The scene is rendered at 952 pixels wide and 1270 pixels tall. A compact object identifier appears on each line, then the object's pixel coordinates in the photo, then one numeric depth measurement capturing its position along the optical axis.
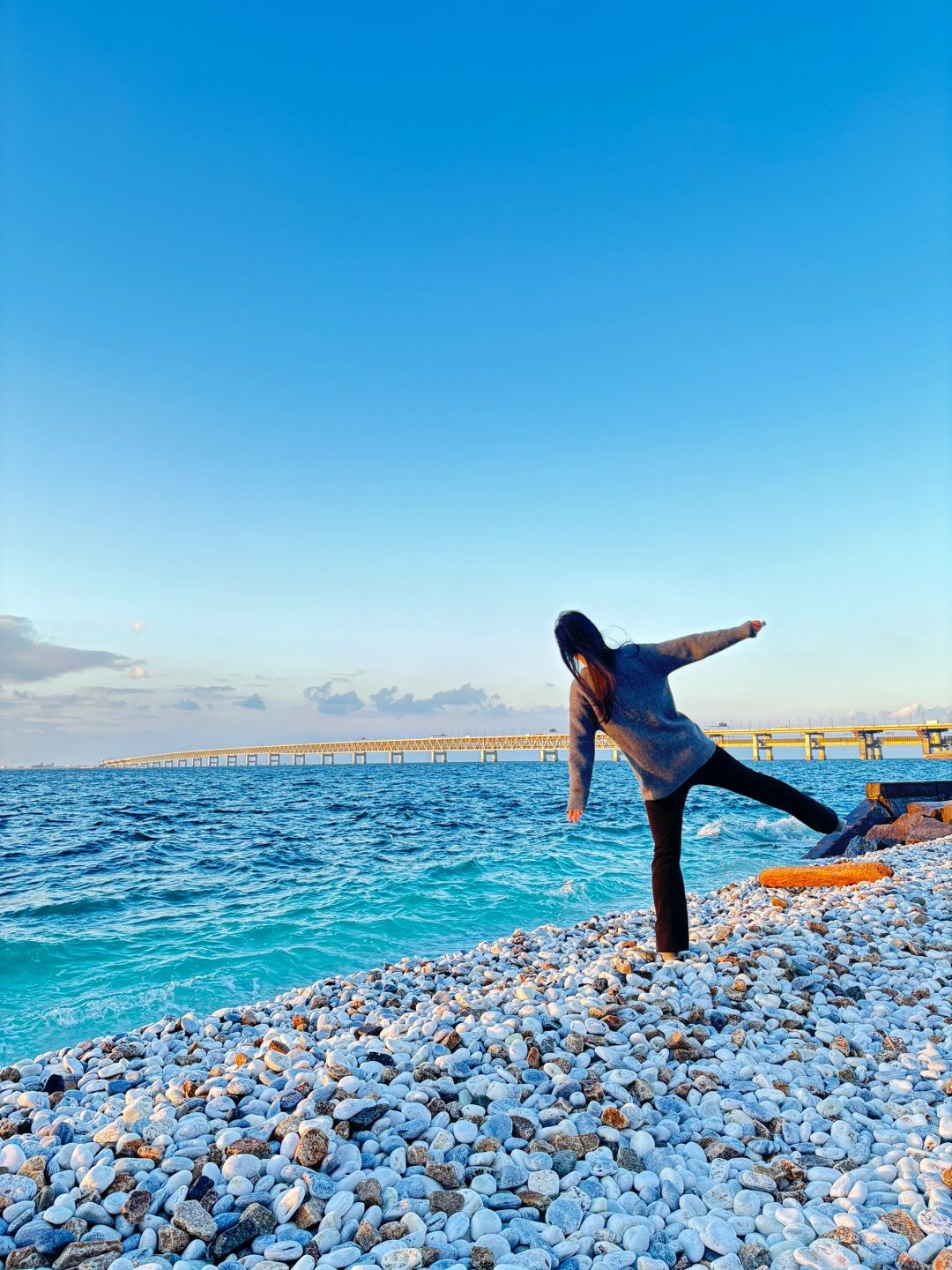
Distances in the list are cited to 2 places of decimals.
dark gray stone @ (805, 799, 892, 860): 11.92
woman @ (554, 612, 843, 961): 4.26
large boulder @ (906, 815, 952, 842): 10.52
